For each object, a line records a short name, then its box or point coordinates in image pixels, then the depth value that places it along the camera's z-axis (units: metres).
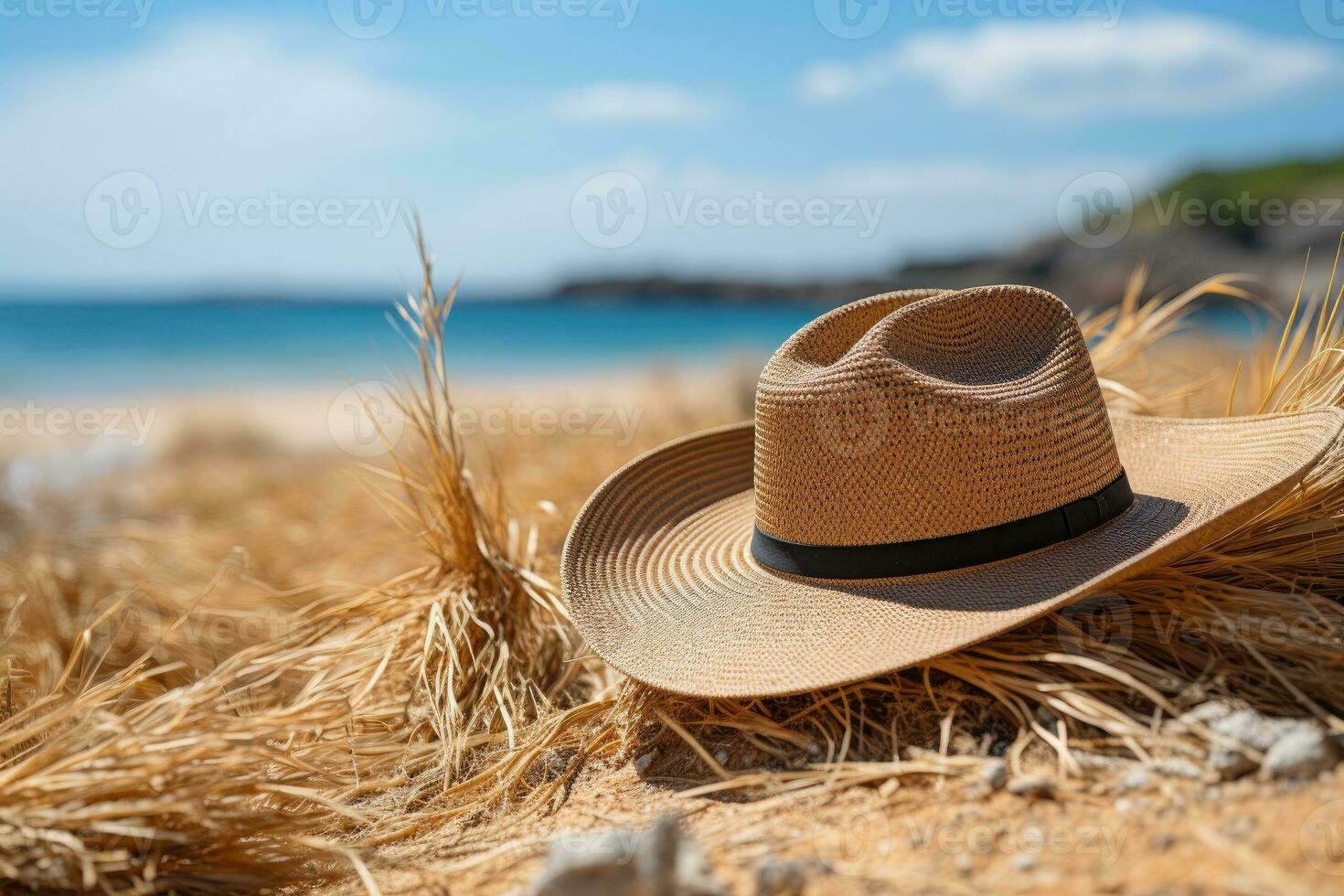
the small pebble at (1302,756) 0.68
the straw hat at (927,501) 0.76
